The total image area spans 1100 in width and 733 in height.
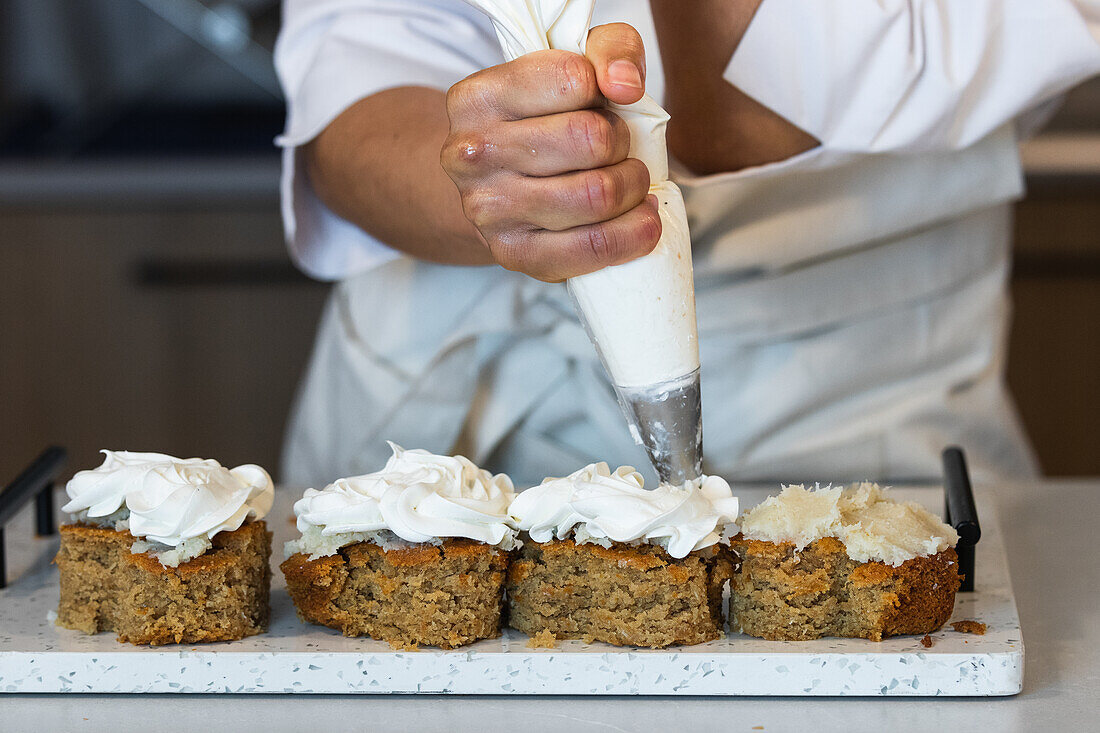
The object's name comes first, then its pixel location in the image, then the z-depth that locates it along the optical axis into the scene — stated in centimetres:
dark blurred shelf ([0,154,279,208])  229
